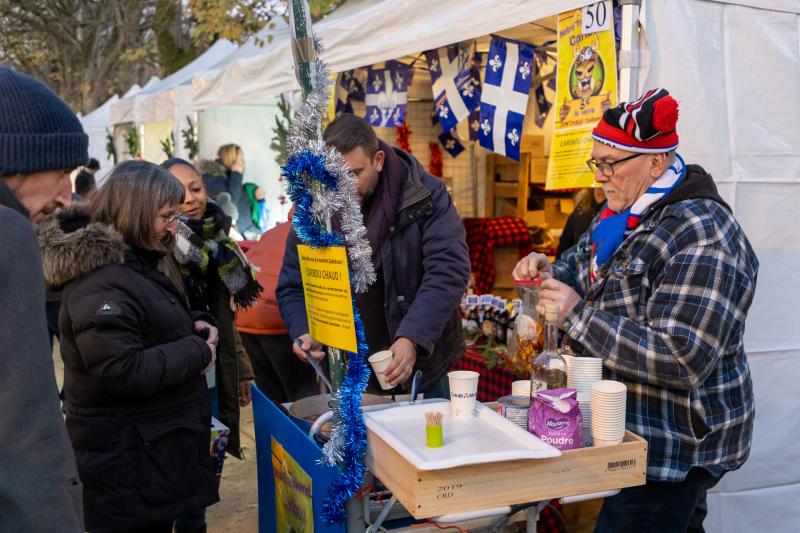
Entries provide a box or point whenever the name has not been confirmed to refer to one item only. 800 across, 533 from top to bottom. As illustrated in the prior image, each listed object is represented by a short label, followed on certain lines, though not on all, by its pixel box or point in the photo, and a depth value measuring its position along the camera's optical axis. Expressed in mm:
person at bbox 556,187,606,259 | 6078
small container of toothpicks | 1704
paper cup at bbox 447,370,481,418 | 1920
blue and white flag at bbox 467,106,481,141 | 5926
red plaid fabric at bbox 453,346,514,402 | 4031
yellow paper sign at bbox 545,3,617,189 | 3197
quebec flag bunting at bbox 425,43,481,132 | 5137
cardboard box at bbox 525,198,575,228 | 7172
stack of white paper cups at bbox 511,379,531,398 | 2035
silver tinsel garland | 1942
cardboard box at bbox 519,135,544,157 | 6816
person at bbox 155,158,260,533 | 3371
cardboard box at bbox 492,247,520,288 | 6457
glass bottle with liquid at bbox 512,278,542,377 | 2512
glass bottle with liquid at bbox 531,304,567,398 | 1913
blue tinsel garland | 1870
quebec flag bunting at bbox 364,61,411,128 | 5520
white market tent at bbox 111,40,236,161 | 9039
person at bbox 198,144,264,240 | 8273
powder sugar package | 1722
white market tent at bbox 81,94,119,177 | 14991
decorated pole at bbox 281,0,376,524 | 1895
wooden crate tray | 1582
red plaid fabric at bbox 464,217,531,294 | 6352
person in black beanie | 1278
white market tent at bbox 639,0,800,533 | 3109
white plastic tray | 1592
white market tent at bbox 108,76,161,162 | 13084
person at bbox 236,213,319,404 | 3883
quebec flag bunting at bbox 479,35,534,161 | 4473
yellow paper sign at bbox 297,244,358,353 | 1884
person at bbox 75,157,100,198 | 7904
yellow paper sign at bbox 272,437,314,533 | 2215
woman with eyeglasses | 2326
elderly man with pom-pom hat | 1954
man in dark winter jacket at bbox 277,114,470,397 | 2736
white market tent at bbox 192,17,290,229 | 8961
